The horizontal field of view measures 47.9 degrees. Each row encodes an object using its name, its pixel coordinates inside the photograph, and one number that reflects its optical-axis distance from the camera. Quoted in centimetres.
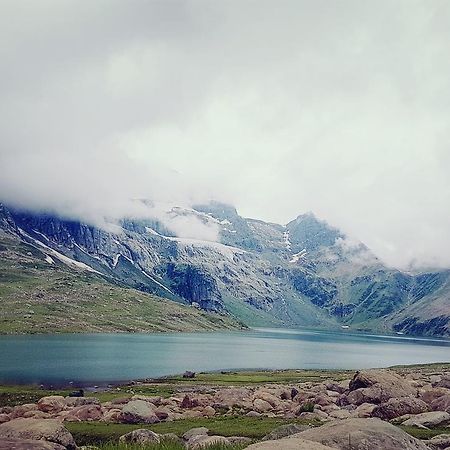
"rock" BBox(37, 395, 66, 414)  6639
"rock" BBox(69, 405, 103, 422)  5656
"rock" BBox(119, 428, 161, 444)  3678
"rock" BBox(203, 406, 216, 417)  6109
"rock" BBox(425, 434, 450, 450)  3281
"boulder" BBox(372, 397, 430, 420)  5353
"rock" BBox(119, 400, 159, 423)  5344
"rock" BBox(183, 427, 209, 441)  4038
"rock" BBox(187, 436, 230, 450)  3526
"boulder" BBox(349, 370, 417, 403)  6366
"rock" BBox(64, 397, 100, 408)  6923
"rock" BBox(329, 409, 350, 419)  5495
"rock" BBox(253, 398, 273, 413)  6513
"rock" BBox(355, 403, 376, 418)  5559
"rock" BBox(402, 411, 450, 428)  4523
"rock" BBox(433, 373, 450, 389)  8224
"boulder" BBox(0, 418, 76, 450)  3375
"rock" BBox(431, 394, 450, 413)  5376
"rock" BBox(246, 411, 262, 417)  5833
